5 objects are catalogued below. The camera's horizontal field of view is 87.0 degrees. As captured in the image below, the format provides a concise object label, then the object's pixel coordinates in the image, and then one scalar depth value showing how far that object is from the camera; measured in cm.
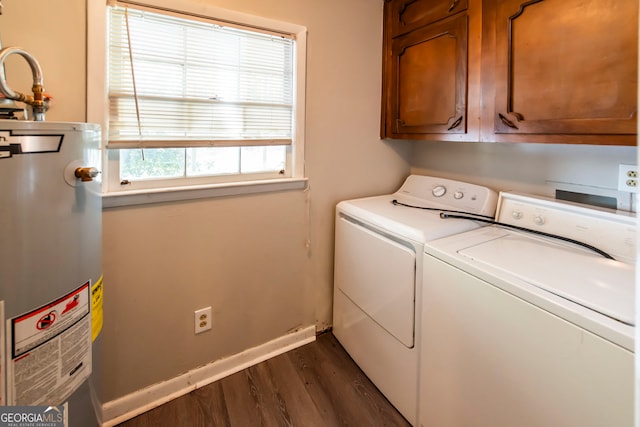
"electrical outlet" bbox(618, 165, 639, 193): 133
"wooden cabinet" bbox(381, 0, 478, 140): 165
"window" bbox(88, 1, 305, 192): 141
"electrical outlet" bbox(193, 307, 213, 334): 170
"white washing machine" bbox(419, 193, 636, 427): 86
